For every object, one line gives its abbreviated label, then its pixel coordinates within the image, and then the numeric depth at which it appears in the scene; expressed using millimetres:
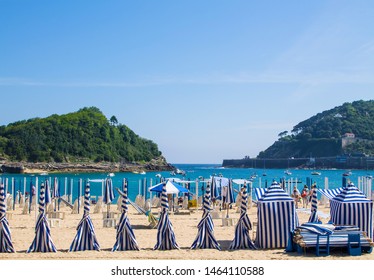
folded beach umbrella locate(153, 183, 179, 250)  13992
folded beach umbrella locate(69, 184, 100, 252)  13734
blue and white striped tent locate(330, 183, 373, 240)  14266
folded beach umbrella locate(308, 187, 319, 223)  14914
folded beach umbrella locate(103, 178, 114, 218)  25406
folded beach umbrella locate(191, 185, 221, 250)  14109
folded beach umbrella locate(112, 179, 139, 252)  13797
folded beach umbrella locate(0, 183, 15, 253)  13478
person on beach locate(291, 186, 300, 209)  31225
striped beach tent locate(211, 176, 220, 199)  27378
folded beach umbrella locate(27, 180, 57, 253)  13586
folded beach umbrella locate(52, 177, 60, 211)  27388
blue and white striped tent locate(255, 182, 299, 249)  13812
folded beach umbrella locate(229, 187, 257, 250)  14132
